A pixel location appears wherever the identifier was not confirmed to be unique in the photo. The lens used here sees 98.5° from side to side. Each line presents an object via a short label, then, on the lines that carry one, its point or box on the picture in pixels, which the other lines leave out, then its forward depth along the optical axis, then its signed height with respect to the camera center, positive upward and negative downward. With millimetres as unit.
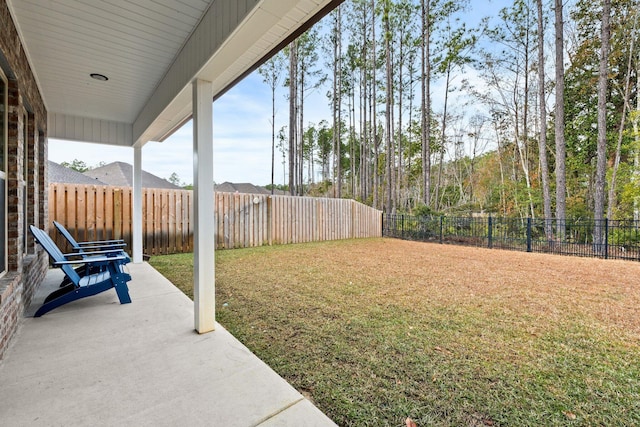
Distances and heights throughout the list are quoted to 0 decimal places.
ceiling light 3357 +1659
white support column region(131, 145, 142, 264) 5500 +74
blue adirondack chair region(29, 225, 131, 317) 2816 -807
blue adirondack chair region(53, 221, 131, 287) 3582 -635
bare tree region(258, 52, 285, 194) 15969 +8232
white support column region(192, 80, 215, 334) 2477 +60
